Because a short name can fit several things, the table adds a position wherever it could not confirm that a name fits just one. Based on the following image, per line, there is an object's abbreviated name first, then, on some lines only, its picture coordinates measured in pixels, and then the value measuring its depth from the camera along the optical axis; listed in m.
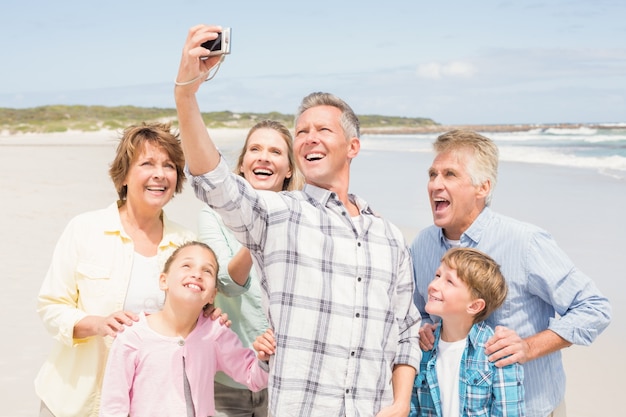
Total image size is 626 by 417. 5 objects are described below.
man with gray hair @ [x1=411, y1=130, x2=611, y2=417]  3.05
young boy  3.01
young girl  3.01
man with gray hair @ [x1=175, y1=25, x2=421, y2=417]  2.65
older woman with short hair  3.23
